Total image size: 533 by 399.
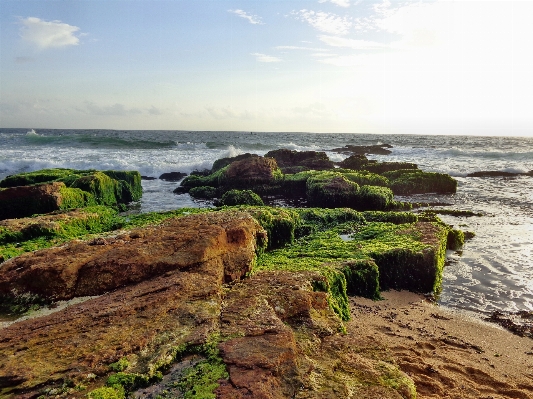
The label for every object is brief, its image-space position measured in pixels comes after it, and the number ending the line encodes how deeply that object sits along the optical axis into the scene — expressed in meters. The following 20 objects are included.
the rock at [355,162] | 27.64
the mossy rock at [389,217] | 10.58
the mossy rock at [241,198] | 13.63
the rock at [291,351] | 2.76
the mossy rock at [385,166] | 24.65
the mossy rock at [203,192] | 17.31
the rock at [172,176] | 23.97
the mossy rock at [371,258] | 6.27
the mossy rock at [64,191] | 10.34
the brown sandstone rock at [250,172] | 17.84
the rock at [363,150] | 48.41
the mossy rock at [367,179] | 18.27
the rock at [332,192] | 14.33
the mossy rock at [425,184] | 19.84
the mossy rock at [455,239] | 9.60
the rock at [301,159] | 23.97
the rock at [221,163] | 23.18
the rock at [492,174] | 28.18
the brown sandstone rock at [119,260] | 4.35
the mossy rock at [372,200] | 13.95
